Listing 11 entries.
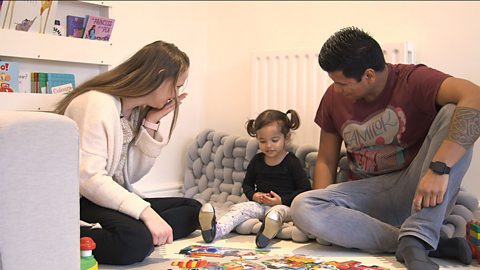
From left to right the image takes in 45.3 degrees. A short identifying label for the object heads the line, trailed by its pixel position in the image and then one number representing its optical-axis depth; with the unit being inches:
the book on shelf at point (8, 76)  71.7
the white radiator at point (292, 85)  87.2
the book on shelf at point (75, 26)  79.3
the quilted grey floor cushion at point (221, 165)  82.1
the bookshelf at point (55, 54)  72.1
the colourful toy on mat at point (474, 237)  58.7
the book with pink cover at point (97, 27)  79.6
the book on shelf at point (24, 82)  75.3
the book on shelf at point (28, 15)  72.1
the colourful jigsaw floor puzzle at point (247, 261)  55.3
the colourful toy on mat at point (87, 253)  49.9
